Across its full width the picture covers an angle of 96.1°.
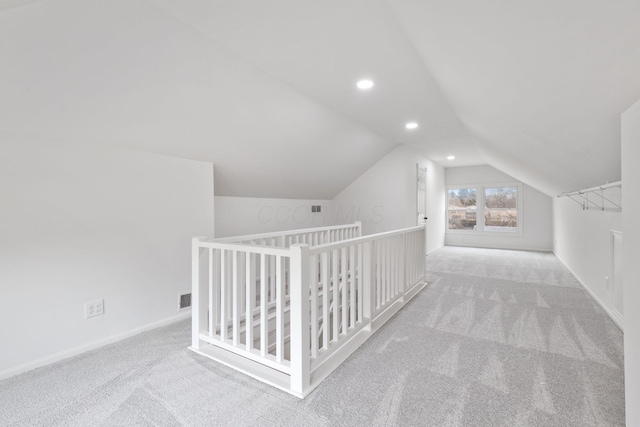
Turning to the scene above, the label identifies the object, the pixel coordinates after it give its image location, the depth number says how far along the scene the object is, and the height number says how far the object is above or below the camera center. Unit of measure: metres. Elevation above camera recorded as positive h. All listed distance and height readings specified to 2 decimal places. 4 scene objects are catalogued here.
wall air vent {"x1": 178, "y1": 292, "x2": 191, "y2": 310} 2.82 -0.86
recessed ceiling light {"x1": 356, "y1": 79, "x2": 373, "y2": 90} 2.56 +1.17
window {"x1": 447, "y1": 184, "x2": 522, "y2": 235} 7.13 +0.08
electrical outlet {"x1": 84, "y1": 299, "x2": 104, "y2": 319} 2.16 -0.72
